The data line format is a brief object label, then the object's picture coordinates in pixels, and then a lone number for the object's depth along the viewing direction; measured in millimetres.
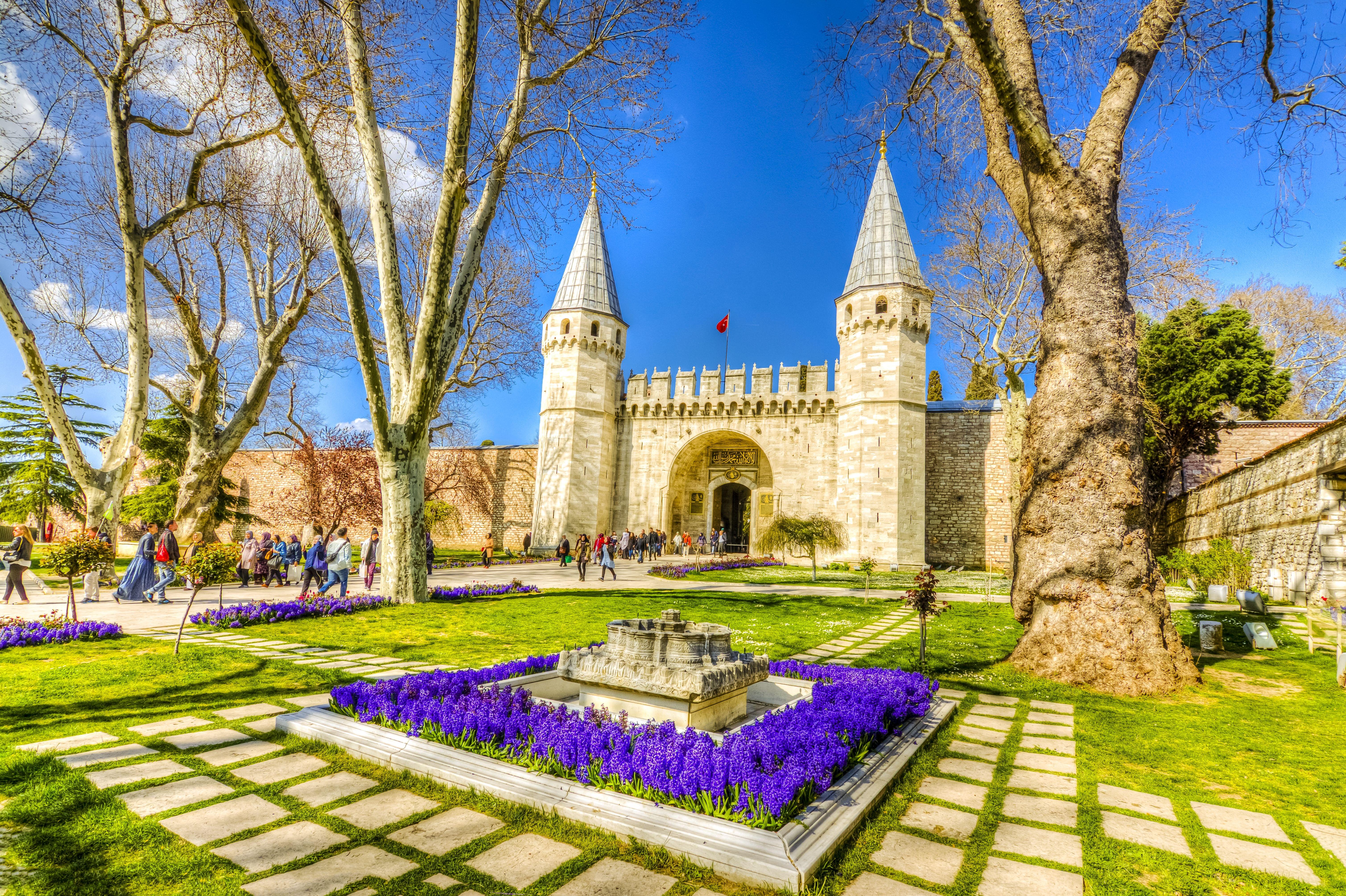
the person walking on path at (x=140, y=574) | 9609
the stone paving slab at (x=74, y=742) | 3197
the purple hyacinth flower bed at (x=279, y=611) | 7621
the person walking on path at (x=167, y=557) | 10344
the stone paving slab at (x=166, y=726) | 3514
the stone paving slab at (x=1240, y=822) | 2781
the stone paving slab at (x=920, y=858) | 2346
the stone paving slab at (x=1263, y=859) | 2436
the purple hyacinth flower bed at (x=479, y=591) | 10547
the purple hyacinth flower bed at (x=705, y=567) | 16922
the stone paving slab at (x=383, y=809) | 2588
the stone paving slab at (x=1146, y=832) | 2627
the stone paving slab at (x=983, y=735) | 4047
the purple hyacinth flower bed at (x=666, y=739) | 2619
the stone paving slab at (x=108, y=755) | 3002
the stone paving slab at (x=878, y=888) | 2203
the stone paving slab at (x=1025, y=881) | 2230
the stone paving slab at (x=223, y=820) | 2375
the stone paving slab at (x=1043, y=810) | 2846
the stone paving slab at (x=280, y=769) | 2965
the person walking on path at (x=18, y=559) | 9195
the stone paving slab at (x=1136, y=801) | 2971
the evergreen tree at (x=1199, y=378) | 18344
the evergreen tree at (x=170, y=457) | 22266
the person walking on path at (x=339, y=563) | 10188
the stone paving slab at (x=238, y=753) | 3127
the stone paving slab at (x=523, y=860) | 2193
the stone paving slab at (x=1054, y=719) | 4465
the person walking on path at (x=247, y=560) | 11938
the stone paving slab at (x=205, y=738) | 3342
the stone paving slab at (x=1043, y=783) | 3201
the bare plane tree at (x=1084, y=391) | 5559
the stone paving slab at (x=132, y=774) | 2795
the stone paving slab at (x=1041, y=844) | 2492
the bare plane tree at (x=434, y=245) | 7379
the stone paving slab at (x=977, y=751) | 3715
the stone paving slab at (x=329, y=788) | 2777
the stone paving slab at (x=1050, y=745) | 3852
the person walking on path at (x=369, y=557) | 12422
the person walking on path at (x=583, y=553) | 14984
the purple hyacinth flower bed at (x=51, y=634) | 6152
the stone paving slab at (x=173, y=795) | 2574
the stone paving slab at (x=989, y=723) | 4344
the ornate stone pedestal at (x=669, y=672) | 3424
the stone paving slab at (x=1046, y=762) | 3525
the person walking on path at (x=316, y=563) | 10078
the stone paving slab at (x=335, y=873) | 2031
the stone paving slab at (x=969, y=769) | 3406
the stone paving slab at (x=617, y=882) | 2125
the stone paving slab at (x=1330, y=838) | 2635
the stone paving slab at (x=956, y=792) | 3049
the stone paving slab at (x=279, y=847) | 2203
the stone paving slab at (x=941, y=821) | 2707
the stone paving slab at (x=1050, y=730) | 4184
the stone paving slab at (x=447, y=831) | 2408
